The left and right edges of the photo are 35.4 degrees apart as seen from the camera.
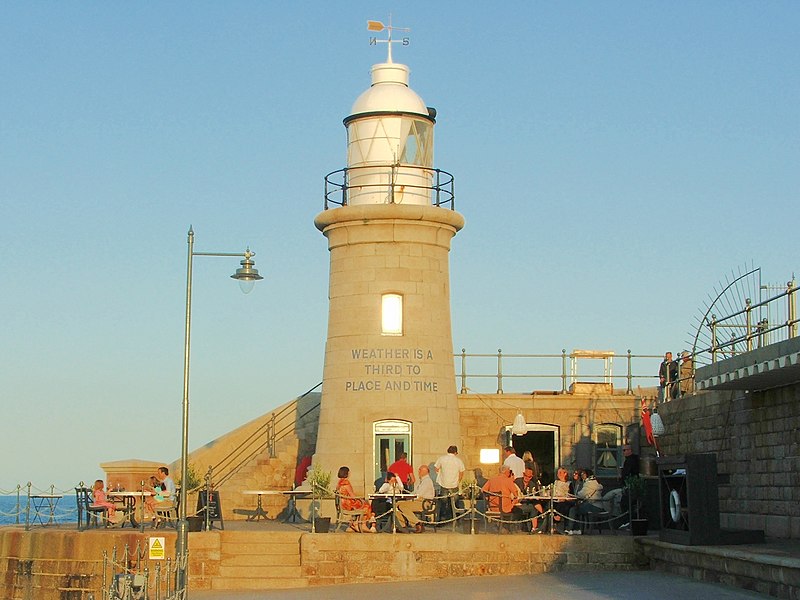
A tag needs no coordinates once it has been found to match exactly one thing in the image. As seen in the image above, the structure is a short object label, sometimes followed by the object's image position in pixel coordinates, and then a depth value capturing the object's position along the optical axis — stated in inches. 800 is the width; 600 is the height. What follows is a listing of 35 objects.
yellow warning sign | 680.4
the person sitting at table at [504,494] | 837.2
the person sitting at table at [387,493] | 845.2
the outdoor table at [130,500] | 853.8
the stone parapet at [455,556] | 791.1
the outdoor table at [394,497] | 816.9
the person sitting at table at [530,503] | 835.9
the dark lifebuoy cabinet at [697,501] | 719.7
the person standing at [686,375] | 1018.6
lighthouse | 991.6
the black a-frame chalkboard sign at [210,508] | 834.8
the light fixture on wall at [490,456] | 1075.9
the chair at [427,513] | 866.8
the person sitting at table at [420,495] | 849.6
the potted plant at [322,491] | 923.4
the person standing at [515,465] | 906.1
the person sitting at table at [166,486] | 857.5
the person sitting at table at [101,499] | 880.3
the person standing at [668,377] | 1004.3
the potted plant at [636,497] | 821.2
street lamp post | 658.8
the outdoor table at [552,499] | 819.3
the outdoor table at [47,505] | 882.1
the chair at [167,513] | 846.5
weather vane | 1022.4
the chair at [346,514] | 829.4
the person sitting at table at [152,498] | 853.2
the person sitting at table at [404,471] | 904.9
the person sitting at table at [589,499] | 845.8
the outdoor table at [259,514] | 1011.9
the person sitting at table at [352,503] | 835.4
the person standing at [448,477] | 869.8
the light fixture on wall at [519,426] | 1042.7
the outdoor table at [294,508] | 957.8
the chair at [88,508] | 871.0
